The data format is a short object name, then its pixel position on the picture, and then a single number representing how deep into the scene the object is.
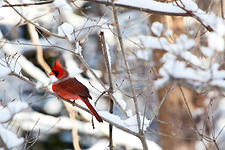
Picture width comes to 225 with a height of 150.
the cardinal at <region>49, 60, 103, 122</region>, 6.91
